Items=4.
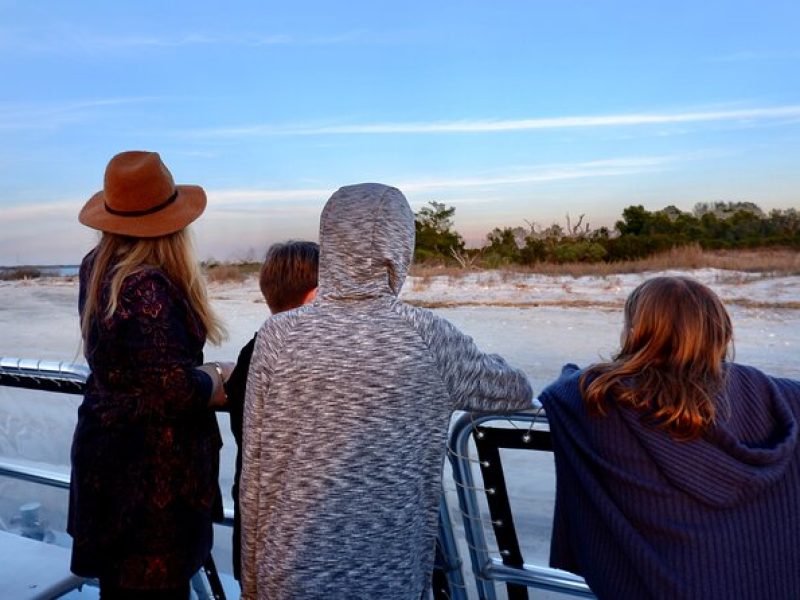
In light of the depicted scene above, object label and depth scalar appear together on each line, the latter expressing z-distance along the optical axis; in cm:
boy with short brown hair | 183
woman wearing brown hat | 174
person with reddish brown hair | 150
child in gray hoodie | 153
